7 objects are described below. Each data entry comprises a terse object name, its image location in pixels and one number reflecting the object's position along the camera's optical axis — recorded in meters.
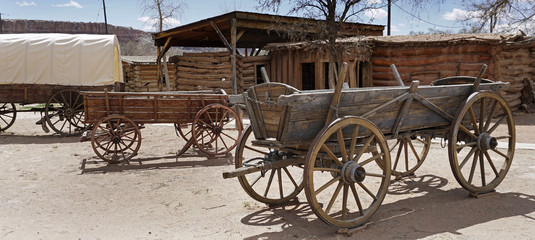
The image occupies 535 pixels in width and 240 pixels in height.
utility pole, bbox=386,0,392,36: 26.57
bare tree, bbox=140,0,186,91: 24.58
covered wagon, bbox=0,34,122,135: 10.58
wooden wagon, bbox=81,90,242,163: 7.42
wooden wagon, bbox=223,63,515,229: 3.88
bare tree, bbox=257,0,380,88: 10.78
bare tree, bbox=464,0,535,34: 15.43
